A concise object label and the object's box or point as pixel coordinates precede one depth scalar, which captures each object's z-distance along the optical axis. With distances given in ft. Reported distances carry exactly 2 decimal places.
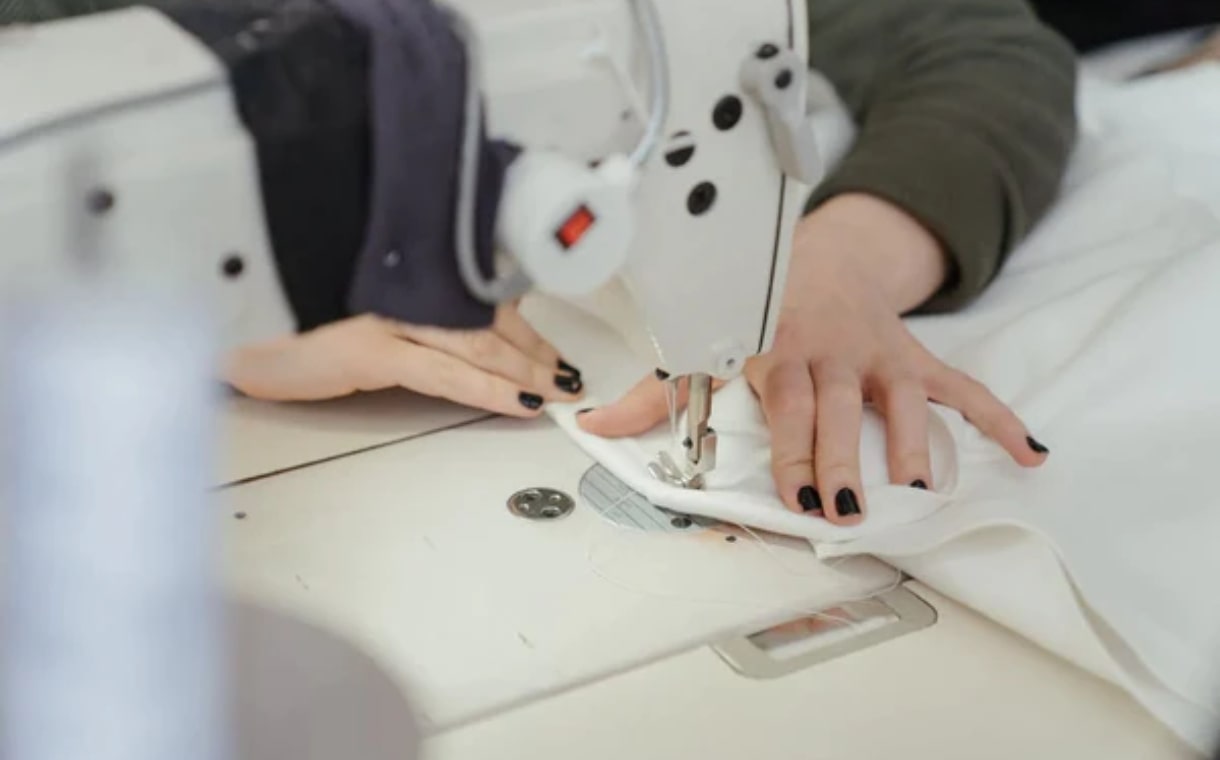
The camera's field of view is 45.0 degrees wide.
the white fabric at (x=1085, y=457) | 1.98
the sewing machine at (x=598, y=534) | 1.43
